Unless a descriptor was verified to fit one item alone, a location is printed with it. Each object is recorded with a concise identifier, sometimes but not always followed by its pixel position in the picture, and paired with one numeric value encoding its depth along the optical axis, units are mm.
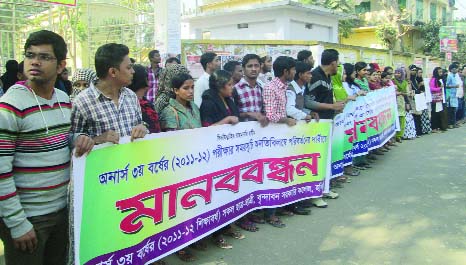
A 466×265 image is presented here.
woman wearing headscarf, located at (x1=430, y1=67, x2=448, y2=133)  12484
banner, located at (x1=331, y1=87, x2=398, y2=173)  6414
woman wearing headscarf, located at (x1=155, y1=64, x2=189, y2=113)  4133
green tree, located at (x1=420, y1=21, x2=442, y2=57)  31844
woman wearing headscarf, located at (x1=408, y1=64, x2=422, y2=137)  11570
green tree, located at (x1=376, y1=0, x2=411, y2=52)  28483
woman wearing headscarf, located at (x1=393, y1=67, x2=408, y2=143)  10367
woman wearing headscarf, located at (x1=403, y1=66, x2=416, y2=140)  11133
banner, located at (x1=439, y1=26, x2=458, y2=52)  21786
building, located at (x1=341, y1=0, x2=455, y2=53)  31600
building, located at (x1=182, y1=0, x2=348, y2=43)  17484
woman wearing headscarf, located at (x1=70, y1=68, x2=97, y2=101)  4657
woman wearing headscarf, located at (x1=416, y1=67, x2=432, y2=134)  11945
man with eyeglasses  2176
